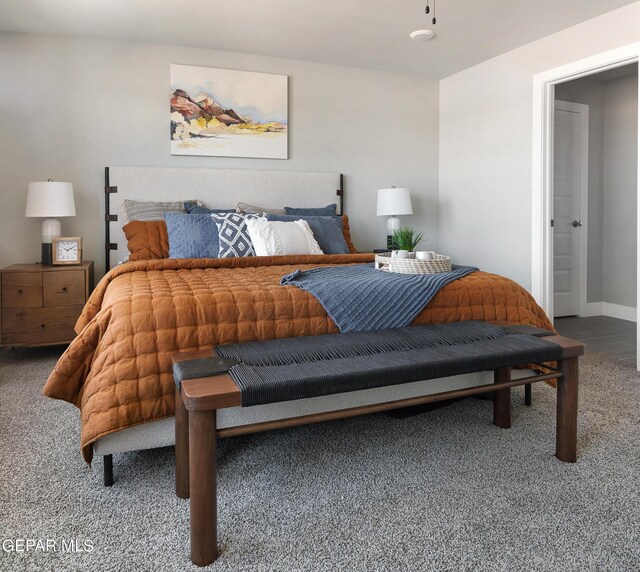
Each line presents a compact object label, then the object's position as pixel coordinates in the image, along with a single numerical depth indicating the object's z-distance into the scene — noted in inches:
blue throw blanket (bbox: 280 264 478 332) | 78.7
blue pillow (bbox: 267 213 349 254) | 140.6
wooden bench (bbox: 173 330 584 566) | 51.6
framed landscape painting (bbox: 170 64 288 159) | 157.8
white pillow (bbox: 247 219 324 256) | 125.0
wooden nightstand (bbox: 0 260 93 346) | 126.8
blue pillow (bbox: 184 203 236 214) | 144.9
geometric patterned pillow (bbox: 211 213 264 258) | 124.6
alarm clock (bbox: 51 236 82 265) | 137.6
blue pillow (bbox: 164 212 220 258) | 125.2
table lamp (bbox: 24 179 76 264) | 133.9
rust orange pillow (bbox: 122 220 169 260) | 131.1
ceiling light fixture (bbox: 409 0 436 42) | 128.2
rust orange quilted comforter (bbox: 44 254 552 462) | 64.6
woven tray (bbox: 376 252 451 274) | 96.8
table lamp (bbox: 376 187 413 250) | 173.8
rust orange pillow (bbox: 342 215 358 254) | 154.1
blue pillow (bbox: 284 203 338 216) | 158.4
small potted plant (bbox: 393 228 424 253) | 116.0
